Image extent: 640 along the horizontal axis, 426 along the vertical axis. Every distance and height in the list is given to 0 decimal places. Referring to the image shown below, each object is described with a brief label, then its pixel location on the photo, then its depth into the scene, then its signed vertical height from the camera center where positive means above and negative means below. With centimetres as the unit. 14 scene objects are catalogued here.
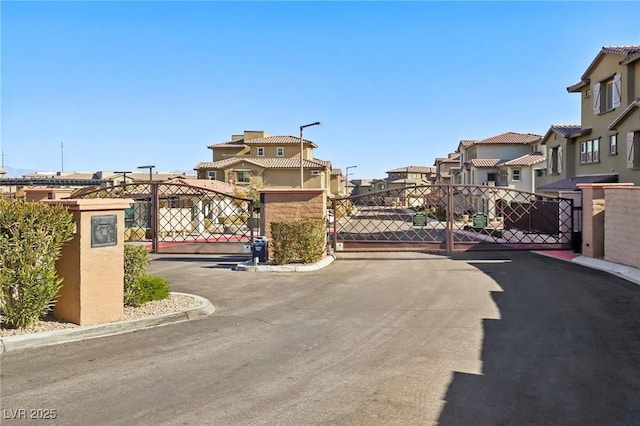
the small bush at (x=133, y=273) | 996 -112
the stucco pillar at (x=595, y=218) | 1892 -25
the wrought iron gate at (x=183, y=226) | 2242 -93
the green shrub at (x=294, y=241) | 1708 -93
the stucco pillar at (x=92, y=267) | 880 -90
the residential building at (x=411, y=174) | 11538 +780
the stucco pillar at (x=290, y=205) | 1881 +18
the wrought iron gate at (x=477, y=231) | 2167 -117
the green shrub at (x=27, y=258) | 820 -70
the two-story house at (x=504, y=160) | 5438 +517
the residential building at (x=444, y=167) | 8442 +677
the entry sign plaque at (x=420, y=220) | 2277 -38
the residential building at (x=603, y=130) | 2923 +481
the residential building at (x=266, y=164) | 6488 +535
